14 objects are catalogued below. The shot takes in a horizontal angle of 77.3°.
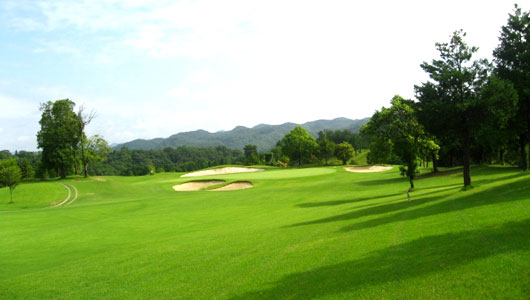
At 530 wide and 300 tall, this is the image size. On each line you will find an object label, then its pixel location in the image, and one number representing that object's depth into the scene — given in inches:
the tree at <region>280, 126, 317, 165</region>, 3850.9
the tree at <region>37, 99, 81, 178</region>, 2260.1
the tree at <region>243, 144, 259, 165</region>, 5078.7
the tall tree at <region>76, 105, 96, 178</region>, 2290.8
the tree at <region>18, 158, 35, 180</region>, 3518.2
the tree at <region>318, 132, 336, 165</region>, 4160.9
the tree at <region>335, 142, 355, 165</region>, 3887.8
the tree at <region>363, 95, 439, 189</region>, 1203.9
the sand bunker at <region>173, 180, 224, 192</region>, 2012.8
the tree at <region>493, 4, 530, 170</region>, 1143.1
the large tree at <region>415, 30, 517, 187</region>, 873.5
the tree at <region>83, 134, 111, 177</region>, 2341.3
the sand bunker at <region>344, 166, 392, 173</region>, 2385.8
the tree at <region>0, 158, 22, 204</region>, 1569.9
